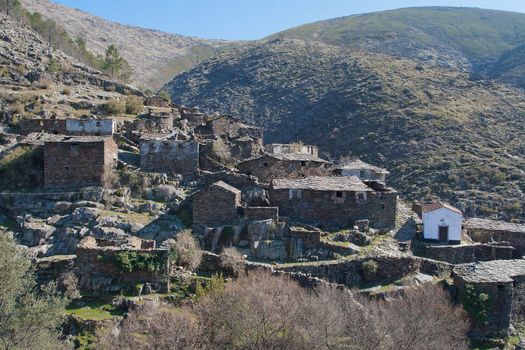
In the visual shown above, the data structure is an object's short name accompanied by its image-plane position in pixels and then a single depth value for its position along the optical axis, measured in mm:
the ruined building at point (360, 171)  39812
